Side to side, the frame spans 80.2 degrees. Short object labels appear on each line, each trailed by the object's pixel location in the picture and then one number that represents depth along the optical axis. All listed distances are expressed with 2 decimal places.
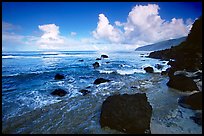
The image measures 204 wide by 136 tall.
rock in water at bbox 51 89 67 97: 9.76
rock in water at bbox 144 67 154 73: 18.00
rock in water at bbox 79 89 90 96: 9.95
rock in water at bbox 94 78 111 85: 12.64
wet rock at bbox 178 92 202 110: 6.82
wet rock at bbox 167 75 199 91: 9.23
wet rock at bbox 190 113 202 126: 5.80
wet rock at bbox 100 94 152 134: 5.28
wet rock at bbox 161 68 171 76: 14.65
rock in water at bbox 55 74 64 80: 14.77
